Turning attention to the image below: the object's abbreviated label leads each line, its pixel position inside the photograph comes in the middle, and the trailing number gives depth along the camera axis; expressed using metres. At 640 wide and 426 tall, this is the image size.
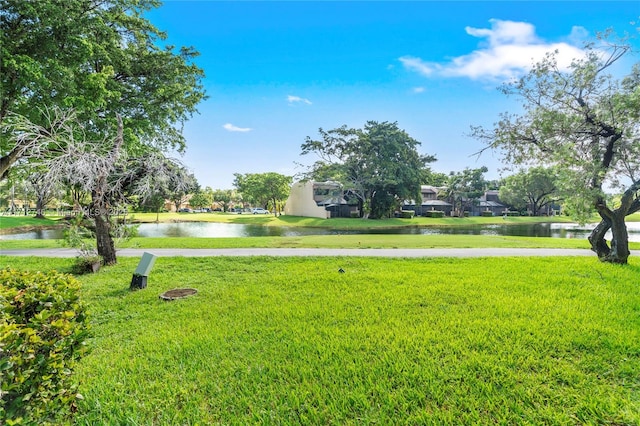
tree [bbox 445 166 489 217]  42.44
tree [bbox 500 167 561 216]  42.47
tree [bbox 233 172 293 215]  46.72
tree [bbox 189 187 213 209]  57.36
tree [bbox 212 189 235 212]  71.81
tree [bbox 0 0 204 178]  9.42
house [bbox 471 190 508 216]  53.50
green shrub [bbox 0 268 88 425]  1.52
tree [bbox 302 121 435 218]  33.41
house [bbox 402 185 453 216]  48.72
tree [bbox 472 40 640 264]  6.90
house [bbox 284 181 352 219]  38.69
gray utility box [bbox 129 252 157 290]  5.75
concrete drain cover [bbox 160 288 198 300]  5.16
